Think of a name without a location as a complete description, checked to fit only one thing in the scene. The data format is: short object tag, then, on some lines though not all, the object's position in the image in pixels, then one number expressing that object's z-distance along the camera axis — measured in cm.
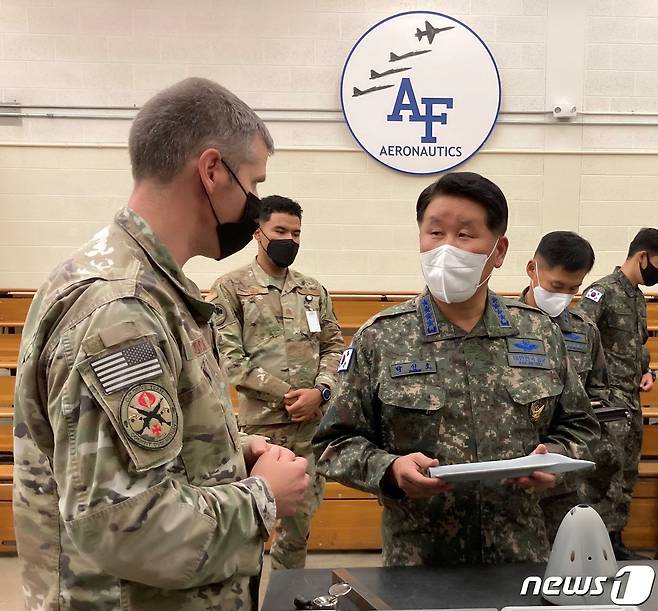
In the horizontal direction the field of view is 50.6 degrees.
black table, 133
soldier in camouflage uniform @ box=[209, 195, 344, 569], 318
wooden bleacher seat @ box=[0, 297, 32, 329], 514
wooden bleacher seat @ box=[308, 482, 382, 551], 388
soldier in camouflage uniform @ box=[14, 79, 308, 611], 91
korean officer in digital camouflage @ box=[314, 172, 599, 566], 162
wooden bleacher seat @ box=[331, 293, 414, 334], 520
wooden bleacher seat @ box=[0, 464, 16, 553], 383
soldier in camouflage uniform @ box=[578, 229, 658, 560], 382
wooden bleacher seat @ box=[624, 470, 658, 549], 391
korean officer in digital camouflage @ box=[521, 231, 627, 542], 264
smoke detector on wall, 530
